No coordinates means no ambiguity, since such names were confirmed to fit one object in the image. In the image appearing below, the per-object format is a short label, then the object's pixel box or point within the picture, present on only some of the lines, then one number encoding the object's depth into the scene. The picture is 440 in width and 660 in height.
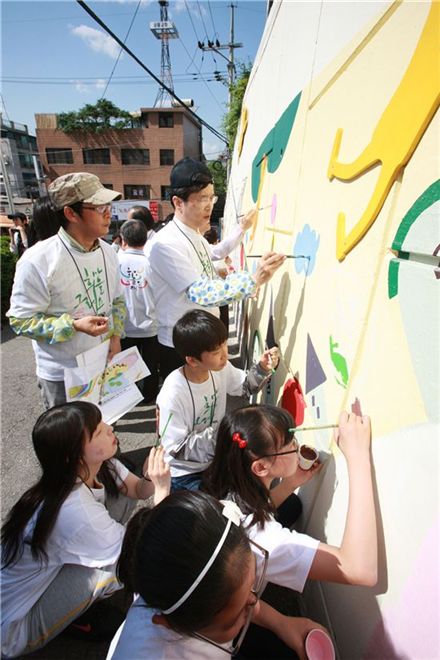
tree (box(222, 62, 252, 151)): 7.90
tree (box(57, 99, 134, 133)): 21.58
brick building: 22.02
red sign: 20.55
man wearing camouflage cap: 1.66
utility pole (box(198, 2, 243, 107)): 13.82
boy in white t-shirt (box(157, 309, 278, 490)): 1.61
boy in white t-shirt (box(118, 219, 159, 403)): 3.02
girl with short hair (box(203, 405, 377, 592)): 0.95
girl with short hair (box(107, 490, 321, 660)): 0.77
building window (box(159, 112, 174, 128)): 21.83
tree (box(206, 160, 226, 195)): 24.50
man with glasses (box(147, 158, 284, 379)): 1.82
